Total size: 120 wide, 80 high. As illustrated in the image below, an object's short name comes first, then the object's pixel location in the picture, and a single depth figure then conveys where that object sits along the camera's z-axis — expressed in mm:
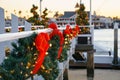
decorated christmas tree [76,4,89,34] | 16540
